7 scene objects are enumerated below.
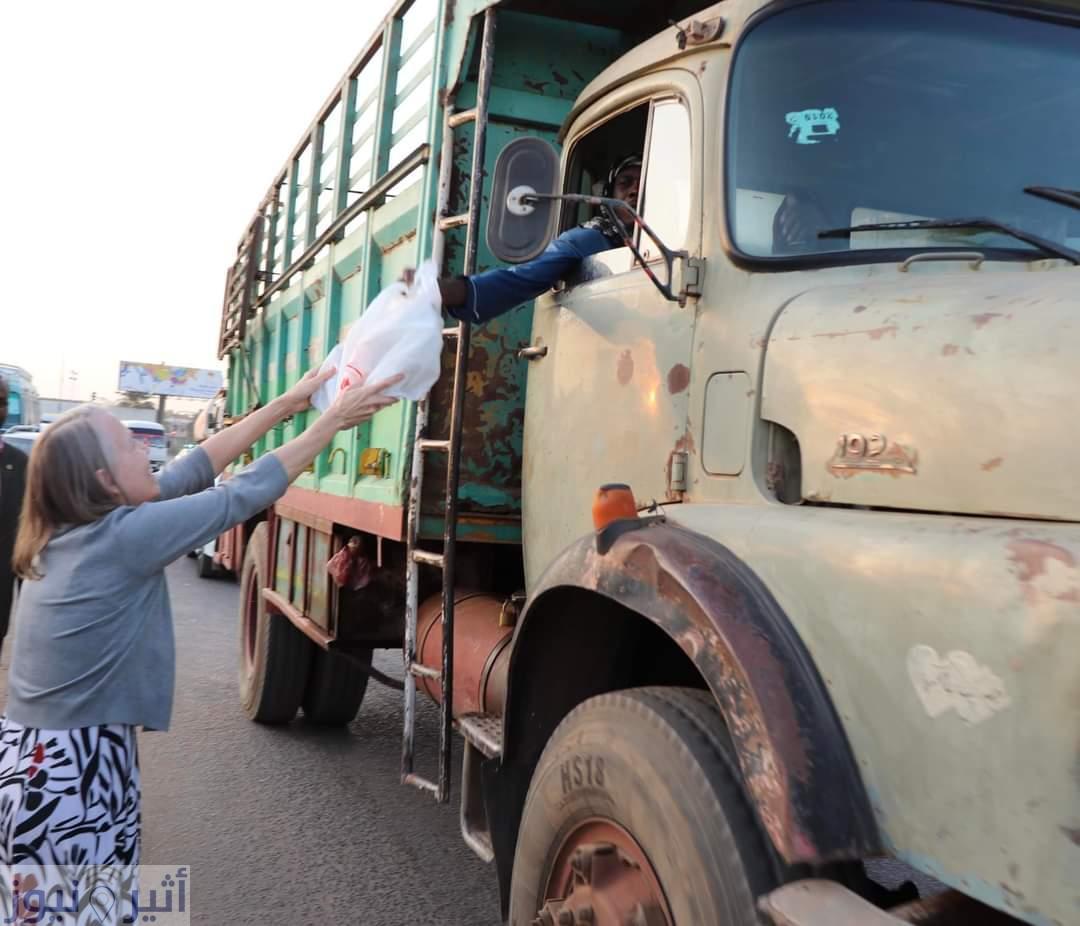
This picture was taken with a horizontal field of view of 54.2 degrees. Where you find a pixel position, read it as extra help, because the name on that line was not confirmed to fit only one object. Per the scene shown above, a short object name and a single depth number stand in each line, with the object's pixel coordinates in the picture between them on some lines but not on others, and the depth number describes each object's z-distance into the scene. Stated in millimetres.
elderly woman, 2320
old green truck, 1540
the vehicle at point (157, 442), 30702
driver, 3053
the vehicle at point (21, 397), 24219
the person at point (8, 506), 4324
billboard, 81375
